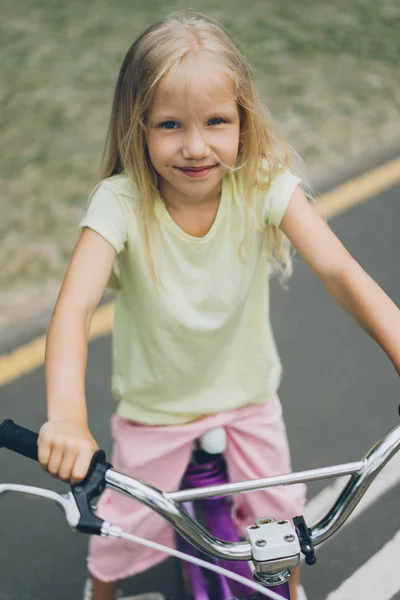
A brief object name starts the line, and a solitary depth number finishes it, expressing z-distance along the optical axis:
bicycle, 1.54
